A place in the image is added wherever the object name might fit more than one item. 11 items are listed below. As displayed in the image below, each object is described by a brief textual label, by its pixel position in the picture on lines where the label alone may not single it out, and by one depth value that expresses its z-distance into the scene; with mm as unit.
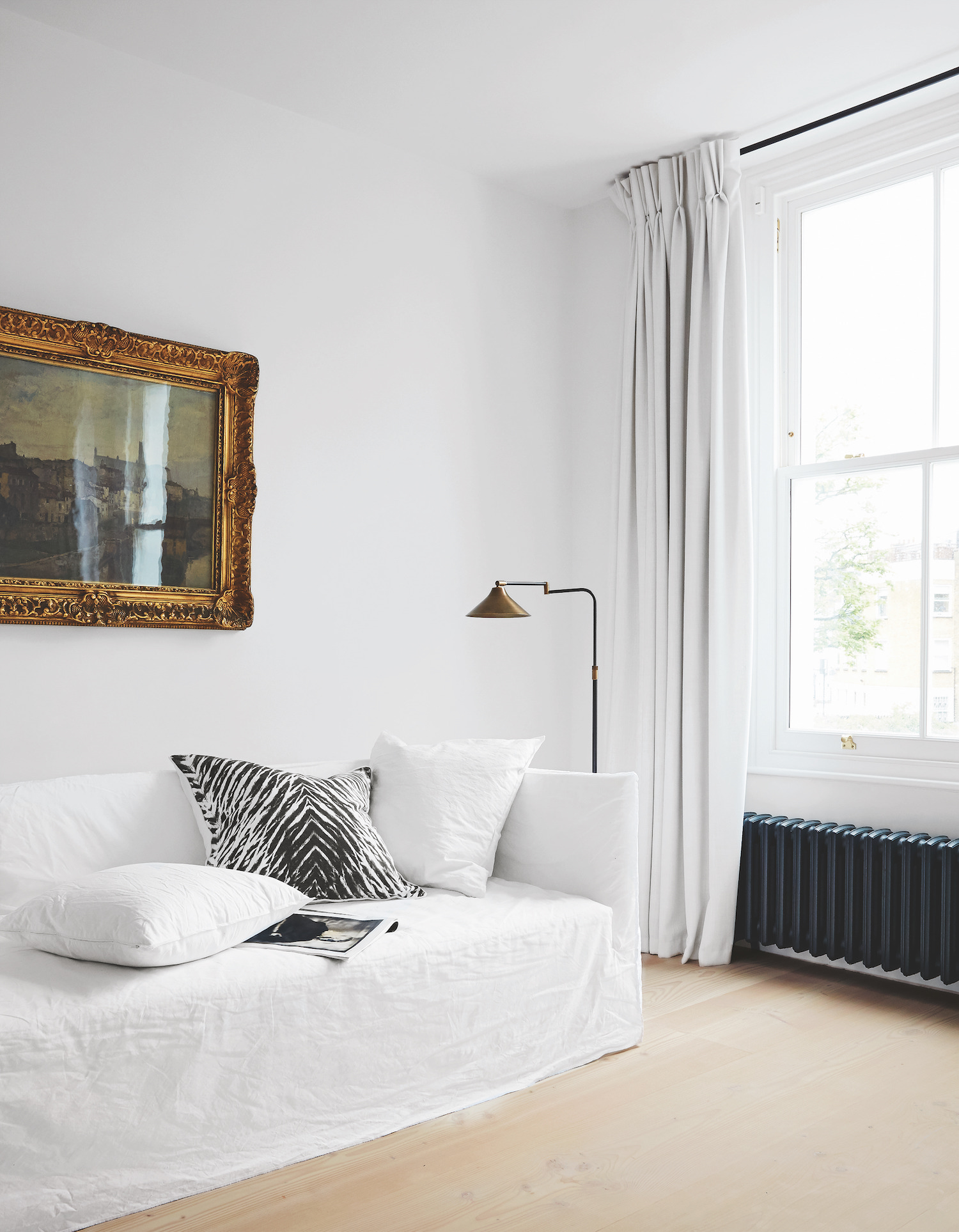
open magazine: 2150
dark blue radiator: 3004
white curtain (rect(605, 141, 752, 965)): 3506
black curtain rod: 3139
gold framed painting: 2770
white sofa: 1742
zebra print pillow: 2520
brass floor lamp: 3131
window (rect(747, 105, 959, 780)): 3283
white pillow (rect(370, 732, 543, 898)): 2717
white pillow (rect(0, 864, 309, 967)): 1920
